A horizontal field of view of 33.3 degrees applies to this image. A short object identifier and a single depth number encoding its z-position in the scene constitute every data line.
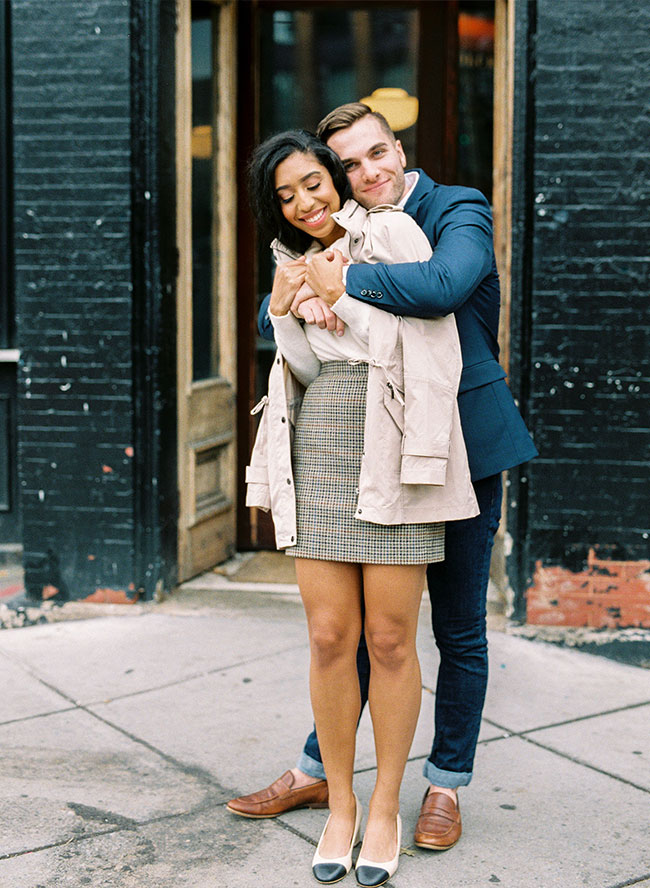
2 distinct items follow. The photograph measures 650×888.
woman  2.68
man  2.66
